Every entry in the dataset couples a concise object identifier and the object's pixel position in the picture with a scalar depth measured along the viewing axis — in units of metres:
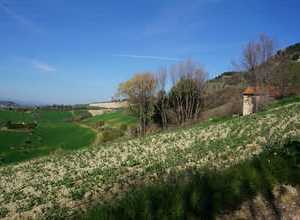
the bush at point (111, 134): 54.31
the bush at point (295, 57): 94.99
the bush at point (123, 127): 62.12
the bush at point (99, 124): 75.80
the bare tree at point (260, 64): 48.59
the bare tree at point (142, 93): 53.94
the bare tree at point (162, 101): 53.69
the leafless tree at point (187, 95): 51.53
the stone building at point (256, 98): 35.38
